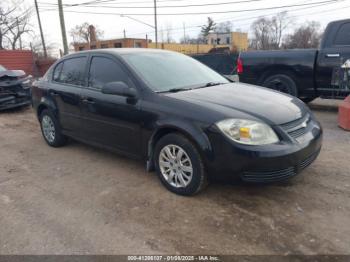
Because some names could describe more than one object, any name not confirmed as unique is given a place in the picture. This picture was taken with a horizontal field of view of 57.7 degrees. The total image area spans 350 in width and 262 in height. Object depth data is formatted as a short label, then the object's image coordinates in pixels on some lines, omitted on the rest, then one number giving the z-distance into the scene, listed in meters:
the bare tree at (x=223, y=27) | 79.56
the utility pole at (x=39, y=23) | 30.36
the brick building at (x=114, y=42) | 42.81
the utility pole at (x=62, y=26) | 18.08
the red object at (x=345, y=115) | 5.80
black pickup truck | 6.89
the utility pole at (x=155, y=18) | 30.59
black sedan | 3.07
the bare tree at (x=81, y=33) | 66.19
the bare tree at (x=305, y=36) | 54.49
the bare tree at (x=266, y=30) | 72.94
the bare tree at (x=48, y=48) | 47.64
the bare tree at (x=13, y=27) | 39.03
